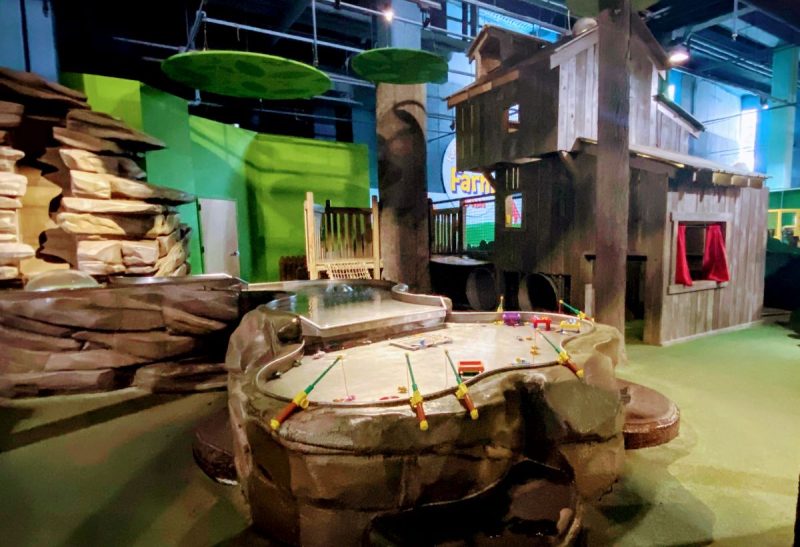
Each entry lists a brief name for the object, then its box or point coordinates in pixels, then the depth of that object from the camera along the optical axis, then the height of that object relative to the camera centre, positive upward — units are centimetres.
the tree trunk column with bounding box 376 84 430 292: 683 +103
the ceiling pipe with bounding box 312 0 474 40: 770 +431
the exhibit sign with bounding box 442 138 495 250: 1419 +162
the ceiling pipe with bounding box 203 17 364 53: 812 +427
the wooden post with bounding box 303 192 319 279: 789 +5
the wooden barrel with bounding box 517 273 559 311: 884 -128
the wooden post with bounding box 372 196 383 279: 861 -7
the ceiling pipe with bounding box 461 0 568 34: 929 +519
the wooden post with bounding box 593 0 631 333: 454 +77
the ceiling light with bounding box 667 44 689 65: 822 +340
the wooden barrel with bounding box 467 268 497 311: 977 -125
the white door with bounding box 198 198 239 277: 949 +10
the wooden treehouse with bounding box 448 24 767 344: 720 +83
